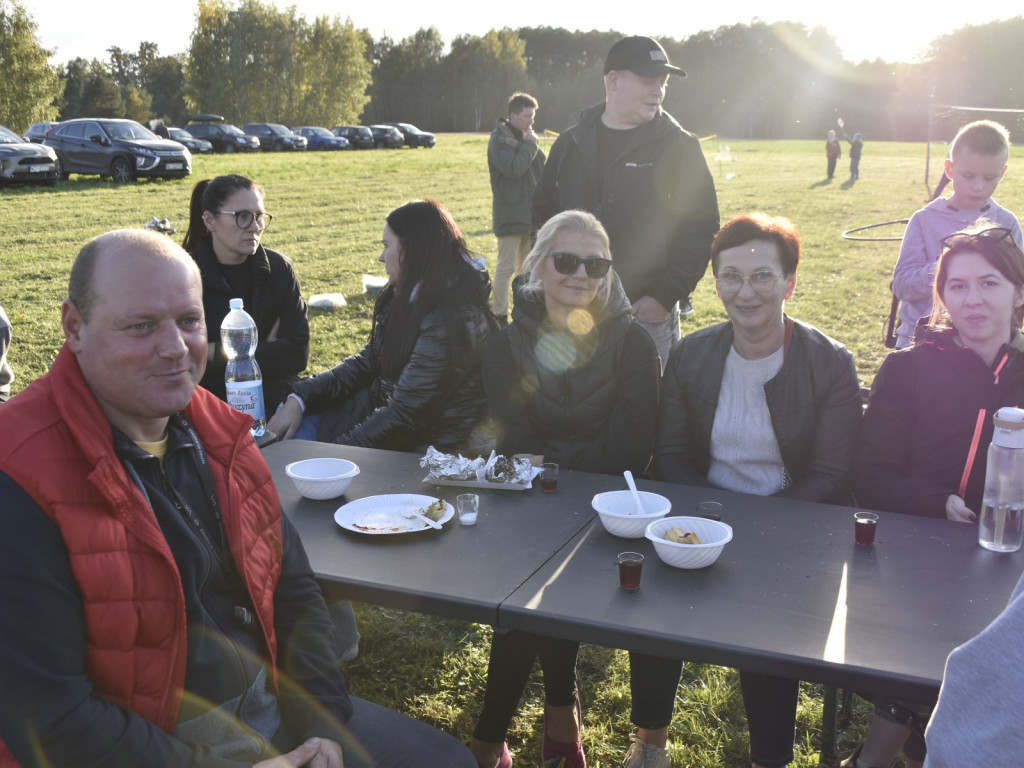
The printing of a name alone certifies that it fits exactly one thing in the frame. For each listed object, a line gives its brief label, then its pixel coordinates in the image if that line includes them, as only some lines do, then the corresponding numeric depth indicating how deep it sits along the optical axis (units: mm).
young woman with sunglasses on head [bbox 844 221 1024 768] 2680
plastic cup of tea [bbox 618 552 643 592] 1990
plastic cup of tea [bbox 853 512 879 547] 2238
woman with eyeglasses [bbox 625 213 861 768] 2875
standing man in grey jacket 8477
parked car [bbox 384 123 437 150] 42875
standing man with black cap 4375
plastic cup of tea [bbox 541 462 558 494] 2668
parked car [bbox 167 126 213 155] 31638
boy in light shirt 4188
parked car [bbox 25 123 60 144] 23234
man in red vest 1501
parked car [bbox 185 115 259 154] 33731
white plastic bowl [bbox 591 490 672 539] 2293
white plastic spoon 2436
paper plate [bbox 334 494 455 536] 2385
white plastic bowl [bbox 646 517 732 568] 2082
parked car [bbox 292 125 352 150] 39000
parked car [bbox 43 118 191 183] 20438
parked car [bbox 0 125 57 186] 18672
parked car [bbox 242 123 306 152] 36594
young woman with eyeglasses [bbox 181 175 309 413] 4277
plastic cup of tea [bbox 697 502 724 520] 2365
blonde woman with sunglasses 3164
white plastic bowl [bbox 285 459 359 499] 2596
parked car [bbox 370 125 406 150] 41469
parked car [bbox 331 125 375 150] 40531
